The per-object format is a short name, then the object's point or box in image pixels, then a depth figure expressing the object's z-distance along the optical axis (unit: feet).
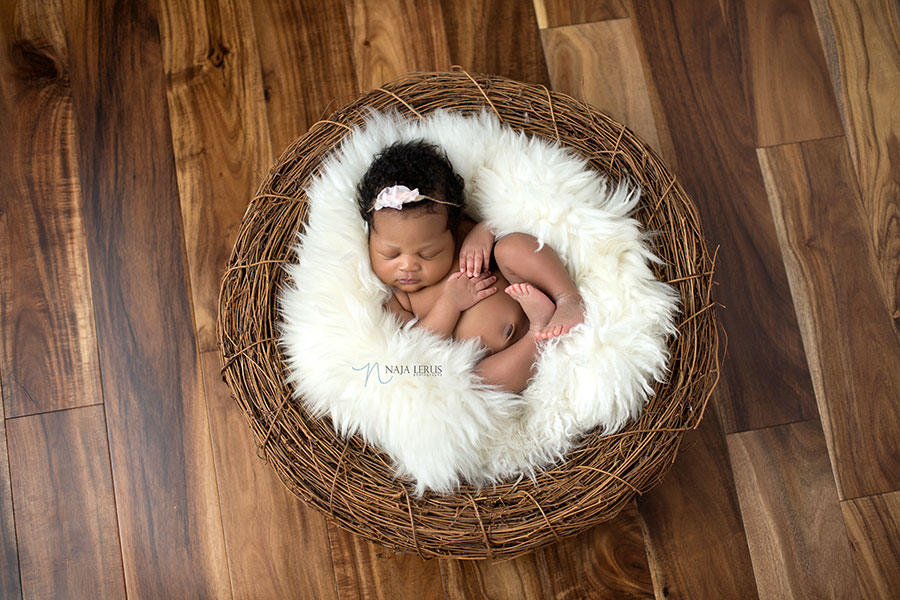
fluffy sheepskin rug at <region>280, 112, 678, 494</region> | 5.05
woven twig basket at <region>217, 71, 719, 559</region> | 4.99
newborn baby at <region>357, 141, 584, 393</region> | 5.16
